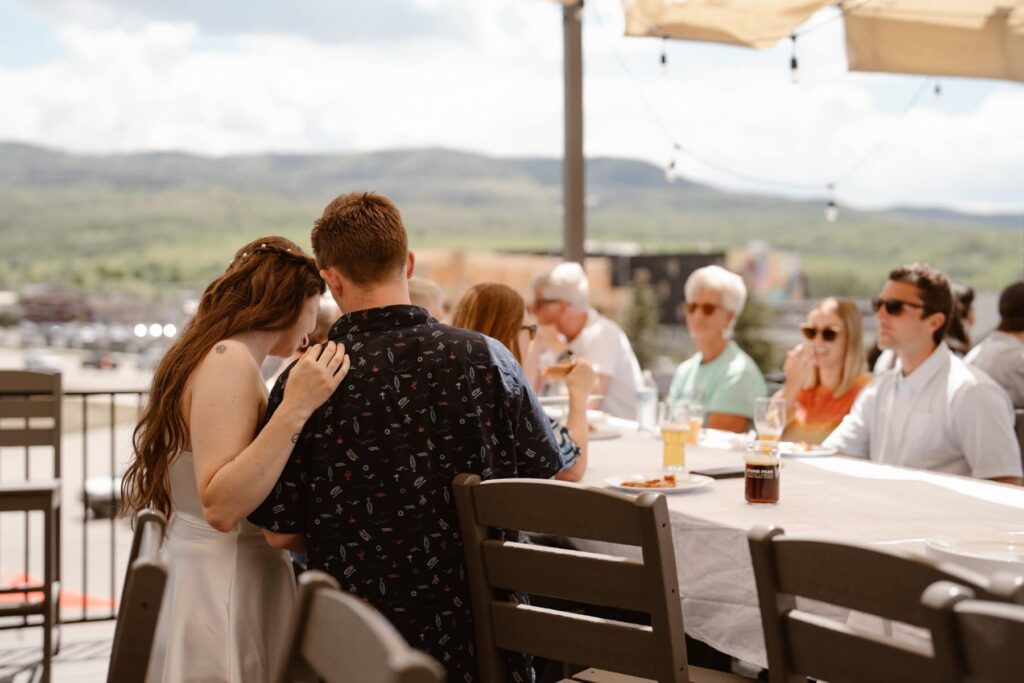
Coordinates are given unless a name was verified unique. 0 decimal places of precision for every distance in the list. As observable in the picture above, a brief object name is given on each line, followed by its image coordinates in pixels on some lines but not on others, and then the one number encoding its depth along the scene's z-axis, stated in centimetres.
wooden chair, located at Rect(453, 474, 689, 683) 161
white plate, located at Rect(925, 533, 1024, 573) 171
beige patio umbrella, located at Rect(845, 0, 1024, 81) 441
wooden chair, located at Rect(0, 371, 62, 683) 281
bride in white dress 189
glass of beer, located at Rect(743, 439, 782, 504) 234
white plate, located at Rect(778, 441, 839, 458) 307
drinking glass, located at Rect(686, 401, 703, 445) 325
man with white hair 441
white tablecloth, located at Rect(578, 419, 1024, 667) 214
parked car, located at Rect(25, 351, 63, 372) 4208
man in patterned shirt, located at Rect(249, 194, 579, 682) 183
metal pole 500
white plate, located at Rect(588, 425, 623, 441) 342
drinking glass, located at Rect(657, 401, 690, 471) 278
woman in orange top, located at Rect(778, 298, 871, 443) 390
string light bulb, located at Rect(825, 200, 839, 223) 512
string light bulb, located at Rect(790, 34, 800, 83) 460
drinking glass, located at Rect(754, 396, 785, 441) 285
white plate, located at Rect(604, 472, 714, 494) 247
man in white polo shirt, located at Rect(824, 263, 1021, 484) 285
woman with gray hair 394
